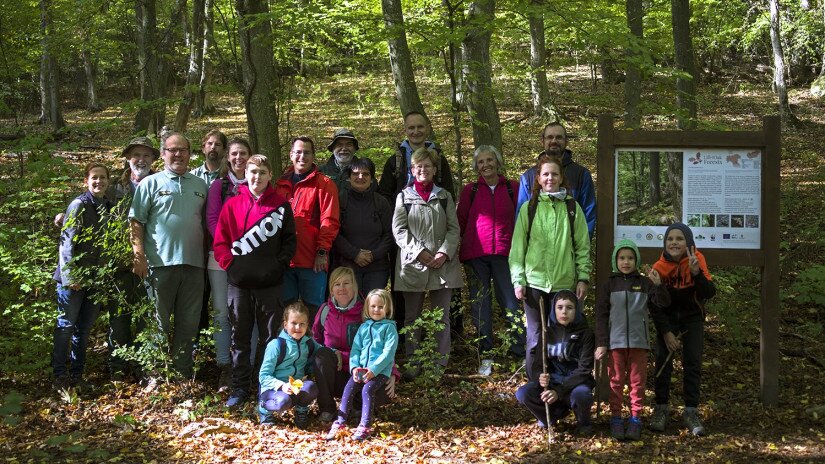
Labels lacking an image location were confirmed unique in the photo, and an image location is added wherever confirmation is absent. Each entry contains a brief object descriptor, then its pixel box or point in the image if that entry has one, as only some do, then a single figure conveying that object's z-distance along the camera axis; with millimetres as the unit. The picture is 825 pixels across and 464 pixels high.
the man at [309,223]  6004
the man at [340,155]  6402
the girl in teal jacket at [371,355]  5301
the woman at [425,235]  6074
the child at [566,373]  5199
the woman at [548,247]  5652
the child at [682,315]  5395
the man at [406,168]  6496
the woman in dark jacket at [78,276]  5945
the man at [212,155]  6332
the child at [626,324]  5246
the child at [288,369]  5340
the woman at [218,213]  5945
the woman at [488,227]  6289
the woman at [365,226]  6219
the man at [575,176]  6191
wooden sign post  5664
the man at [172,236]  5820
